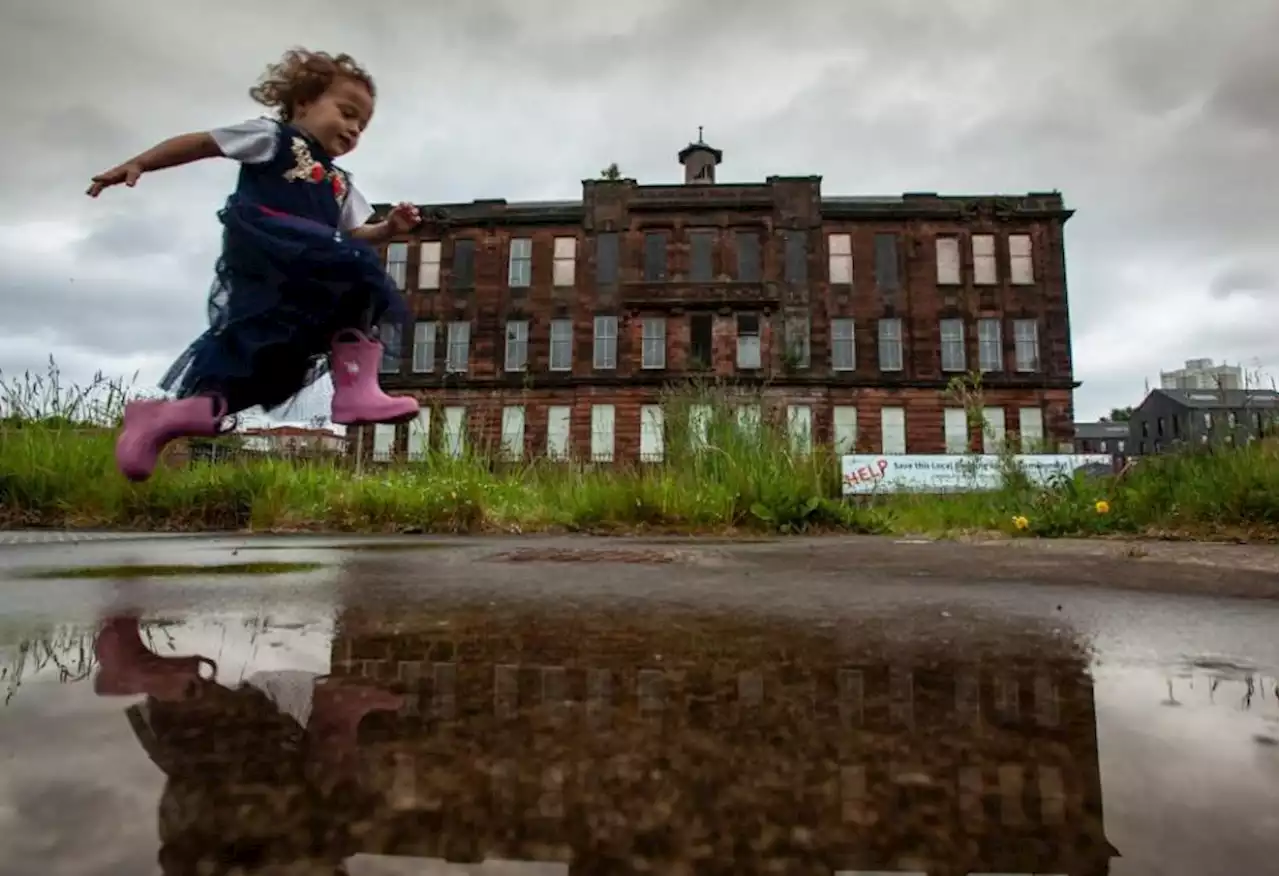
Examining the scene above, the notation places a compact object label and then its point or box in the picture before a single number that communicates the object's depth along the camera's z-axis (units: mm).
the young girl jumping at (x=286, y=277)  2631
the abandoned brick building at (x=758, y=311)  23203
